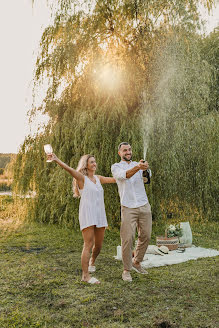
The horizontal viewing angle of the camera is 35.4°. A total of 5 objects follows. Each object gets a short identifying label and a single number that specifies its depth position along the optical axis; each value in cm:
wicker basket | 639
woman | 421
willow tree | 768
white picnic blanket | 530
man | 430
